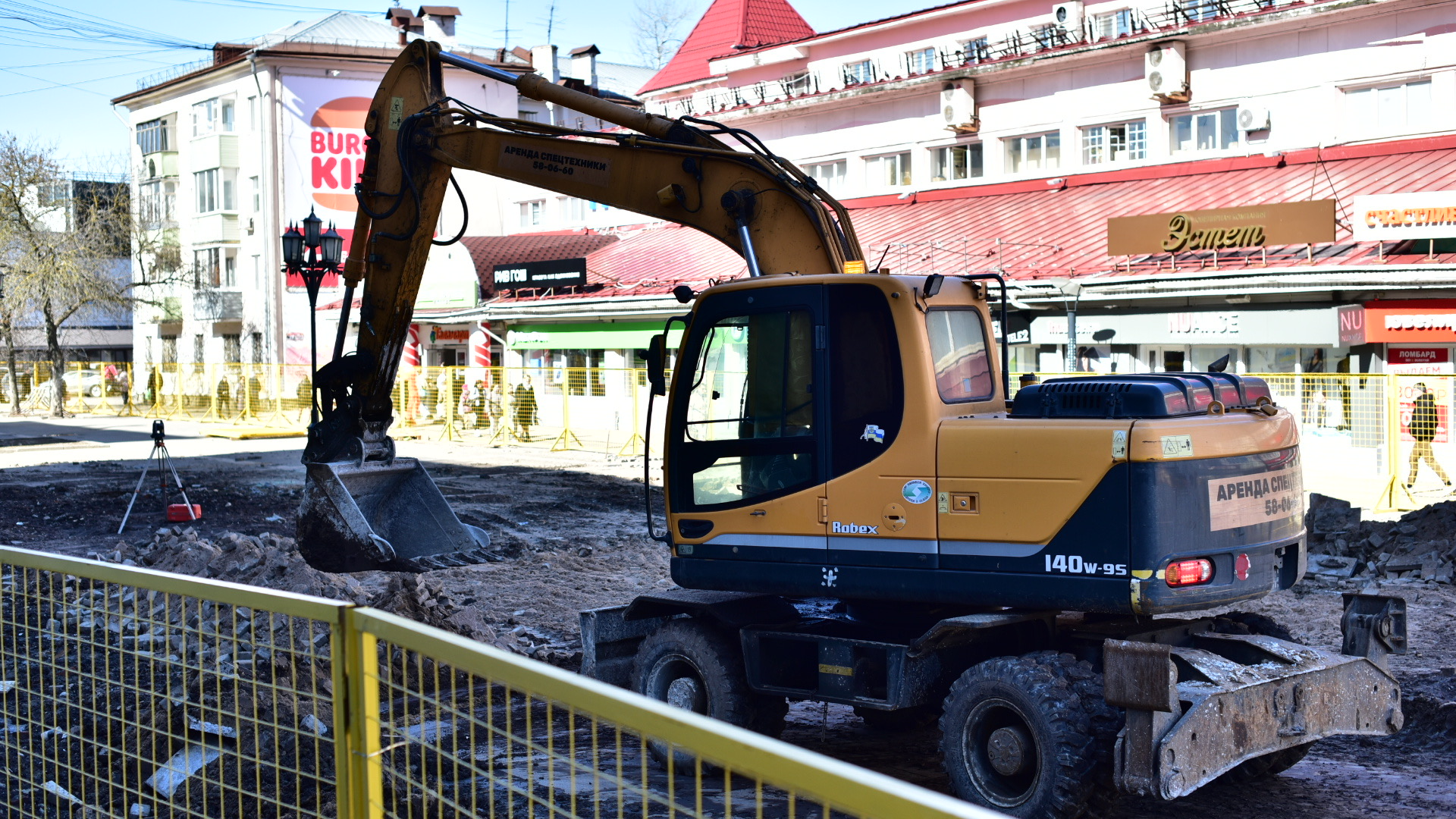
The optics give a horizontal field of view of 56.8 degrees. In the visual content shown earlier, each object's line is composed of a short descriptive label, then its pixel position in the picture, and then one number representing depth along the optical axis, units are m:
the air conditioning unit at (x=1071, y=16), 31.20
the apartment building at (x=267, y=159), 50.09
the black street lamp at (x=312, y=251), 21.92
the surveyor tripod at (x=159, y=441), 16.97
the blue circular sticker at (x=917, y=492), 6.57
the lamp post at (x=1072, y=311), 21.19
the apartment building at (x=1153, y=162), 22.30
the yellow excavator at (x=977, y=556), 6.00
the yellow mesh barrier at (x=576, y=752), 2.18
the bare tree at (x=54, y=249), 44.47
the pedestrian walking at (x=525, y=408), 31.30
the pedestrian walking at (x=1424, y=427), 18.06
